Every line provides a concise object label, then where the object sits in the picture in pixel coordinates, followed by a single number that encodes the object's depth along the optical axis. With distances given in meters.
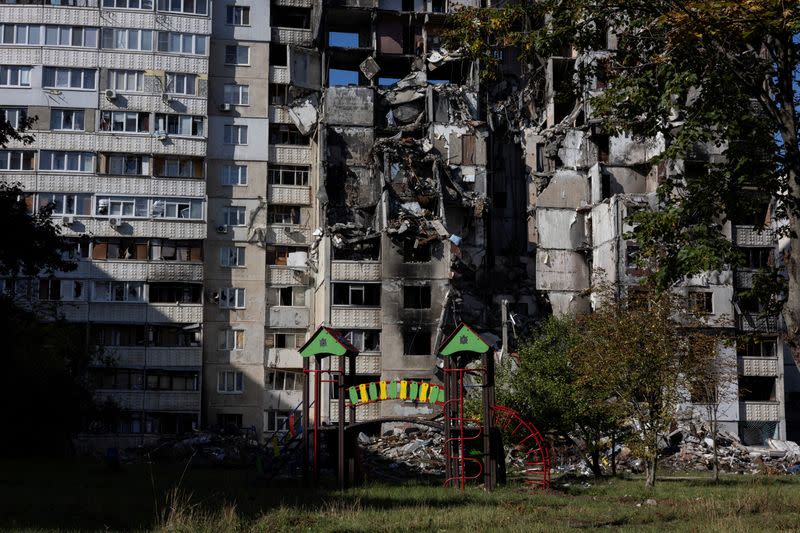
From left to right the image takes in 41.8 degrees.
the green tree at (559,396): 42.44
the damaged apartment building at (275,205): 64.81
